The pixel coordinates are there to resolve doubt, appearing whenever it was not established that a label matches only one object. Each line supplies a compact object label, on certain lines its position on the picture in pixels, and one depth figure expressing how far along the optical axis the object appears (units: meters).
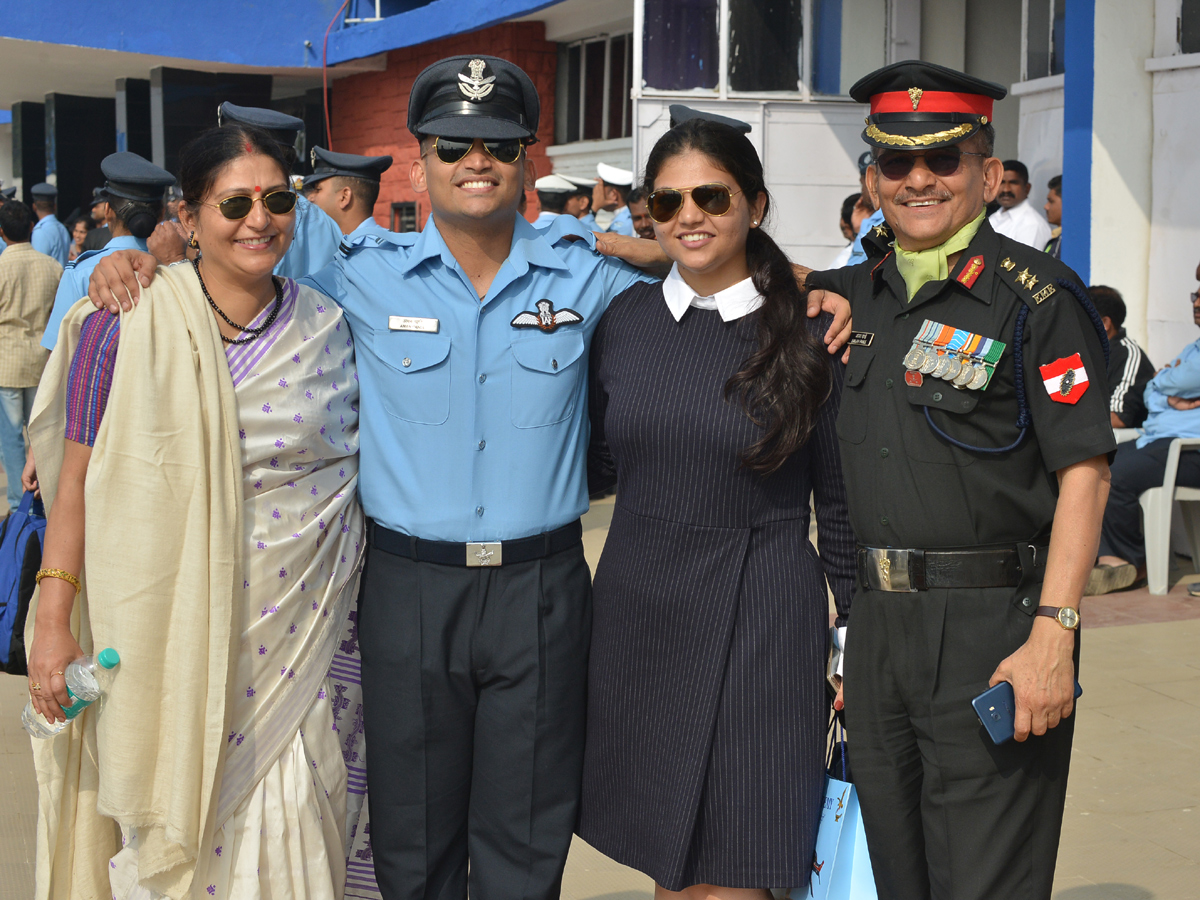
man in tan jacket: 7.72
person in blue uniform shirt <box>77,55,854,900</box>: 2.59
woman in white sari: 2.40
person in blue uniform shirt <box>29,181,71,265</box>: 12.46
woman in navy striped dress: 2.51
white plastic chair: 6.08
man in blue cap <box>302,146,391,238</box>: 6.01
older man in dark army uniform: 2.20
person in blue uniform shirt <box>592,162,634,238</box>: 9.88
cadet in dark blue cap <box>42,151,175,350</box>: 6.01
